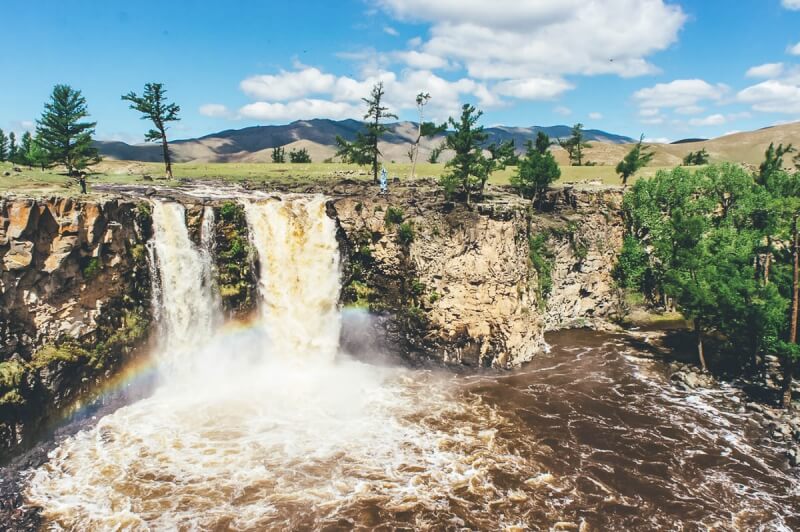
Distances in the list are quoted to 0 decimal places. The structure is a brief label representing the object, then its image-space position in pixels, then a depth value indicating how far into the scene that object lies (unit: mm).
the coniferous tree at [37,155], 38406
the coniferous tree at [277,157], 94100
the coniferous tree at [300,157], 95688
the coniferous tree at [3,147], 83688
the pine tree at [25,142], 72850
